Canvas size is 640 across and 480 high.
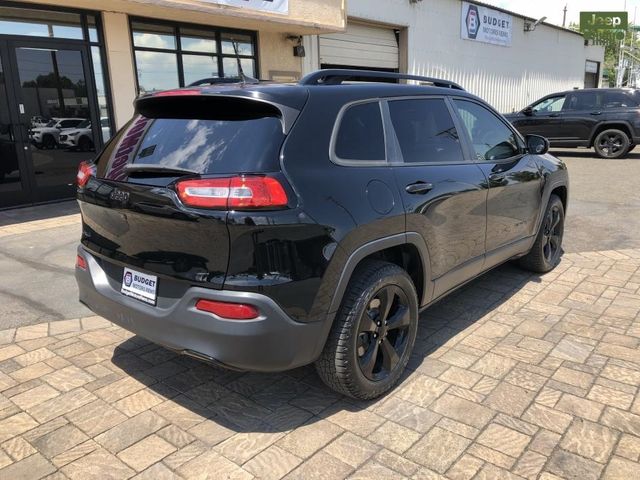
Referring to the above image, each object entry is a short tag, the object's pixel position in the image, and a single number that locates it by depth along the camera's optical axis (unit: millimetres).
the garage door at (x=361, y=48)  13211
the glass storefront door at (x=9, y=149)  7930
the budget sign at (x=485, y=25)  17438
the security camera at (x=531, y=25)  21022
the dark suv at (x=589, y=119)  13750
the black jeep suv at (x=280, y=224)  2479
